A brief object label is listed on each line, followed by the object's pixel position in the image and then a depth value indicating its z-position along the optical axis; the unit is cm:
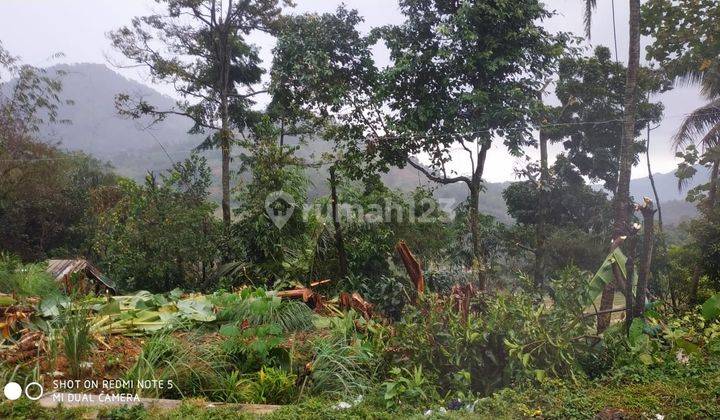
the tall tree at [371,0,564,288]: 740
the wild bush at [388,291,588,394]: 330
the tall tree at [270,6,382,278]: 850
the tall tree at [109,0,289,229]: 1217
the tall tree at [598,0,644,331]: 538
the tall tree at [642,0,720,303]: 771
